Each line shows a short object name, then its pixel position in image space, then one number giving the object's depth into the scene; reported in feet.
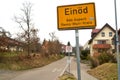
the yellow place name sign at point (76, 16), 20.47
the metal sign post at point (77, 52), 20.00
